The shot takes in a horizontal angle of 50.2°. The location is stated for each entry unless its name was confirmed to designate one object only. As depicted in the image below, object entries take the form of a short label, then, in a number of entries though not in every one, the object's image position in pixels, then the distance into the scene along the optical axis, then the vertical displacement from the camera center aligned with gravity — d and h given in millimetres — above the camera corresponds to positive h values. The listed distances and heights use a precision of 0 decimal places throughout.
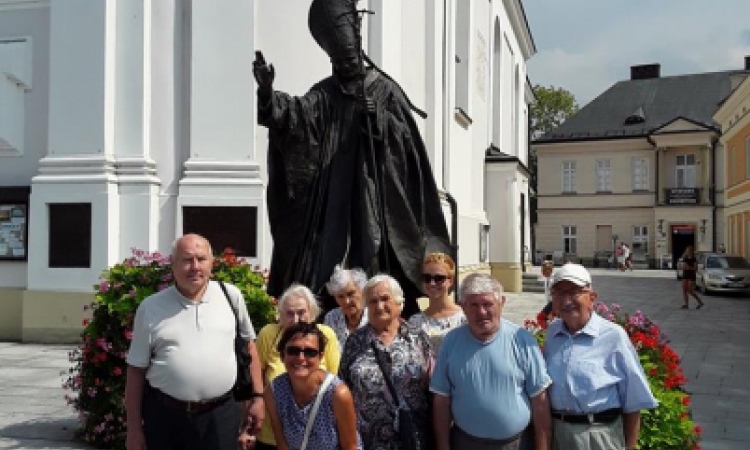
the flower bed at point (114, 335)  6145 -717
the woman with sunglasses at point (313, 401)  3113 -614
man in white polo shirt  3439 -525
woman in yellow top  3596 -457
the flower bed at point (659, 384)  4449 -801
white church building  11445 +1623
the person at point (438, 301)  3869 -271
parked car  26094 -856
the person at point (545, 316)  5242 -467
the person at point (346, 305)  4012 -300
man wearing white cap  3285 -554
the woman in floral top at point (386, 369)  3396 -535
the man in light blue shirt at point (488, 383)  3244 -559
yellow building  30984 +3478
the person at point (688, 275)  20906 -726
